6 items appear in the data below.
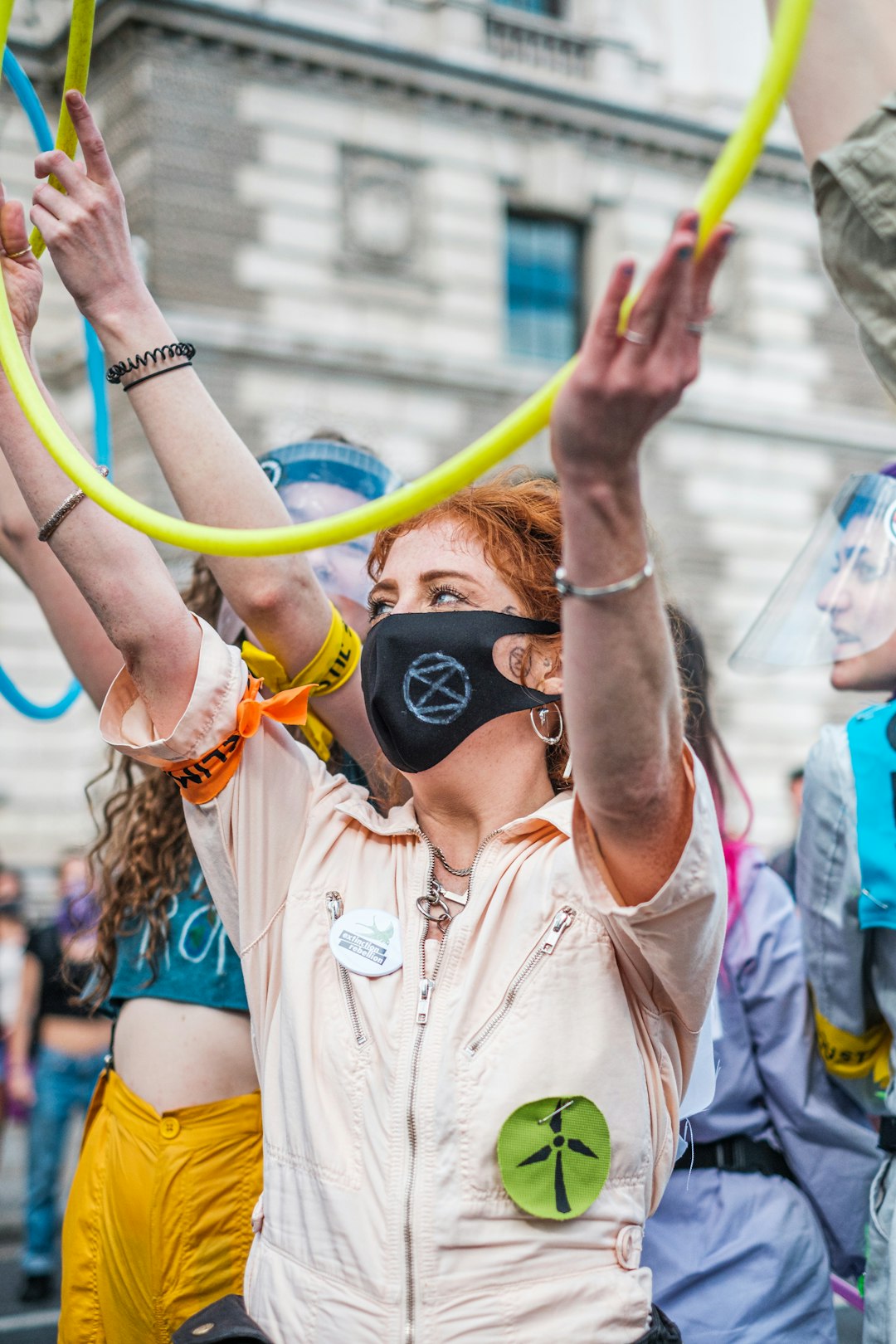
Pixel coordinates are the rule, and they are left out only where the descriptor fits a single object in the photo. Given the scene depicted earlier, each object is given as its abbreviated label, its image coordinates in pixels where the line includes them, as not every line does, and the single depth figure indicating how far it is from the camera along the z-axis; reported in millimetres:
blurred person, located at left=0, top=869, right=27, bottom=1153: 7730
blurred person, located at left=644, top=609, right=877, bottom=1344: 2240
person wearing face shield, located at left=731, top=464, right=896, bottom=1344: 2307
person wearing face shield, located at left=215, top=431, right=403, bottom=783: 2701
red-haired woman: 1346
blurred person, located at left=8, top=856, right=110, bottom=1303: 5711
